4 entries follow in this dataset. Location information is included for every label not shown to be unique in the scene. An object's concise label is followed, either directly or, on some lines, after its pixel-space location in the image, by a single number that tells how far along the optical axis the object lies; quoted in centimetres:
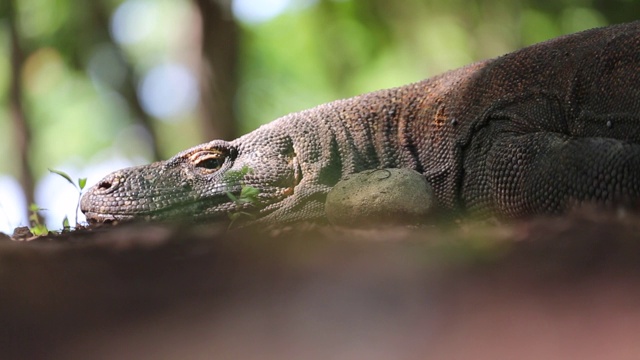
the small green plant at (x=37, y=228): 821
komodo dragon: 713
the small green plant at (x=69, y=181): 871
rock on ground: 772
